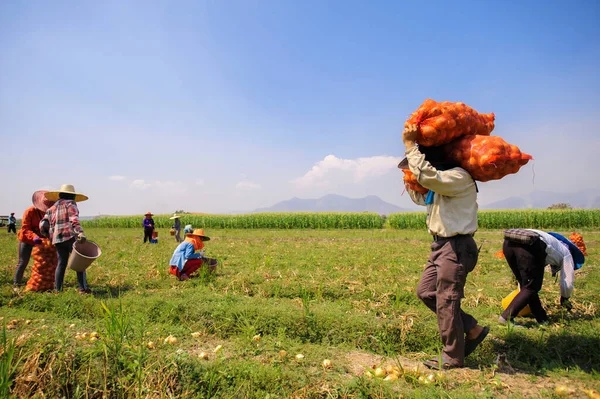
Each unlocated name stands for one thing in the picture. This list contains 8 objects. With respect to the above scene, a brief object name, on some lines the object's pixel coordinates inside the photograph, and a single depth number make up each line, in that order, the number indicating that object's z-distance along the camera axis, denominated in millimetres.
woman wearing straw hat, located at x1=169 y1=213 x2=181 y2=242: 15397
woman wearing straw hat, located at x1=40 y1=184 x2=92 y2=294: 5719
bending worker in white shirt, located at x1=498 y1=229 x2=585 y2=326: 4031
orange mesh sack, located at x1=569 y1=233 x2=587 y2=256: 6242
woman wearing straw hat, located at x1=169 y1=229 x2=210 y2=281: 6514
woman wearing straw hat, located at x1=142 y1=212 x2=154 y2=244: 14625
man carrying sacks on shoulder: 2838
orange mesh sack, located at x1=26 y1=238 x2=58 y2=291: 5961
